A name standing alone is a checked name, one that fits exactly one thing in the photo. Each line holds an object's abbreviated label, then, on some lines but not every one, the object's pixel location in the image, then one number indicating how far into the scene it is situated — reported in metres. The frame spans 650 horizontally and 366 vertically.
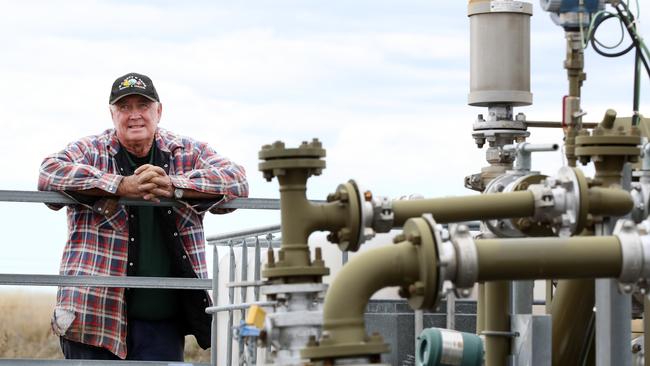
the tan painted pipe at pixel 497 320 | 8.38
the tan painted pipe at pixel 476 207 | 7.00
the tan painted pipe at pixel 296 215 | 6.66
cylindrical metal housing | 9.48
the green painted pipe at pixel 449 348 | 7.36
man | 9.66
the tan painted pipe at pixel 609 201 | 7.09
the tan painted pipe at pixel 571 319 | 8.55
